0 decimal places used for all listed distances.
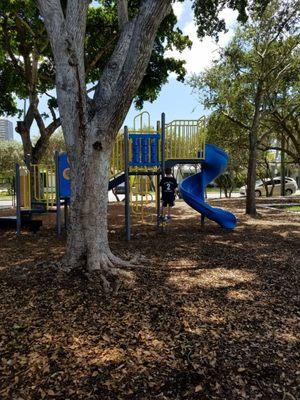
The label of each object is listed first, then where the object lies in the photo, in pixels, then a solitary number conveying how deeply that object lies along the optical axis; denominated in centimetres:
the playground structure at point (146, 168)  912
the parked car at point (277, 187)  3212
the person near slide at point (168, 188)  964
